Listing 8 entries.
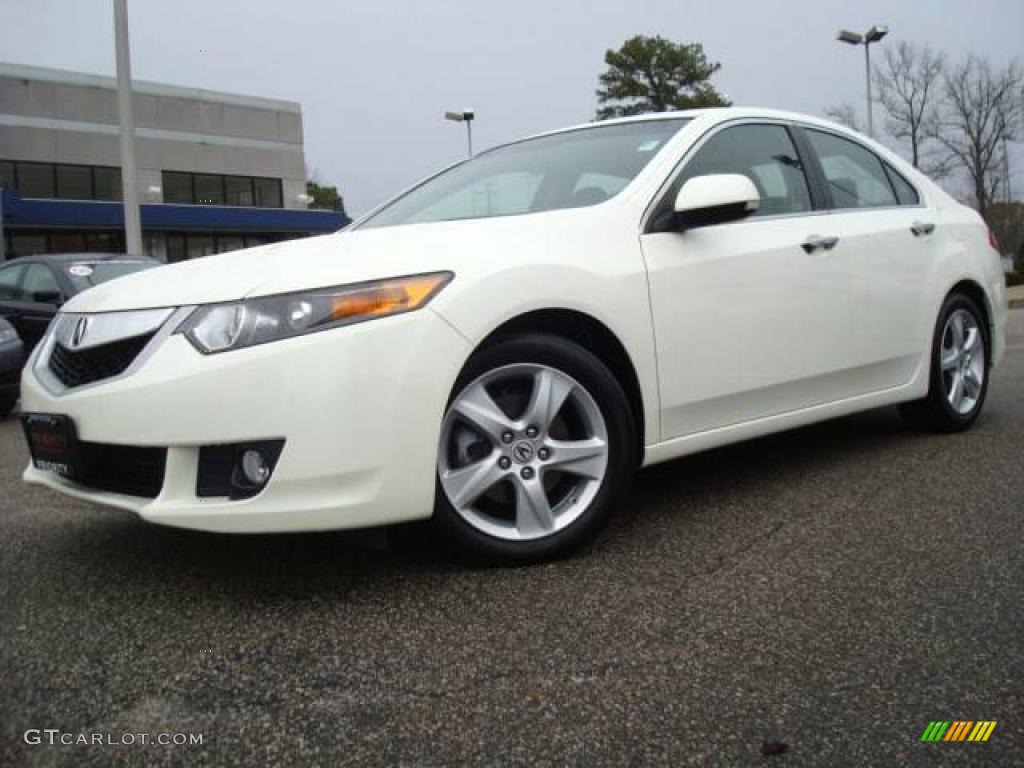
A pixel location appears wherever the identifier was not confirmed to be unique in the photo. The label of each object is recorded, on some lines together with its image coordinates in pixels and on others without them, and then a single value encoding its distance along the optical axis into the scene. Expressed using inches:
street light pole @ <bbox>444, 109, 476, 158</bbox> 861.2
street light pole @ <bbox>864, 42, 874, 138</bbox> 983.6
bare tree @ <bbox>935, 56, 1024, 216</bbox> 1509.6
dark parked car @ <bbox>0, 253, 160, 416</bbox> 317.7
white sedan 92.7
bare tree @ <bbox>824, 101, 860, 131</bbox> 1450.5
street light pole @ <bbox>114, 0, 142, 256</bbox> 550.9
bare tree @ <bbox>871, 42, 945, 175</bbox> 1524.4
